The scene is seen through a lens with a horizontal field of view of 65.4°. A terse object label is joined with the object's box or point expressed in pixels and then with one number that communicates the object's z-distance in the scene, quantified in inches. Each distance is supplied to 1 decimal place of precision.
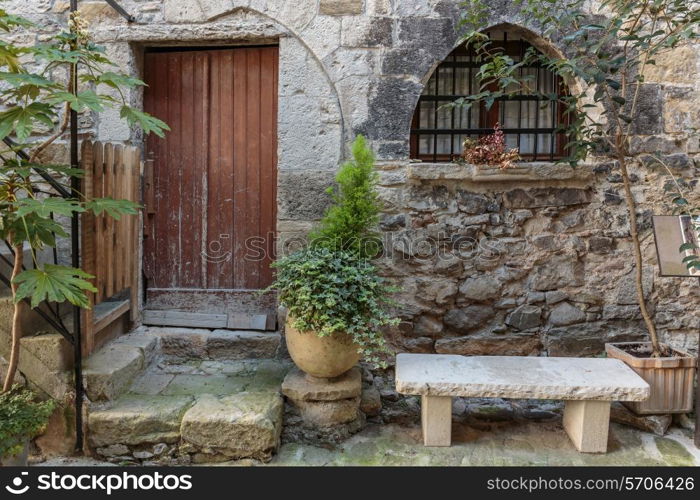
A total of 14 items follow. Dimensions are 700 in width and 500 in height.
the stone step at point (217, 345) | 140.8
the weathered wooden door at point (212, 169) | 145.0
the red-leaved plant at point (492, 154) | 134.6
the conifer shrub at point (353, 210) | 120.0
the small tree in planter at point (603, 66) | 114.8
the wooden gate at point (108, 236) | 111.5
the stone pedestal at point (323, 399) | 116.8
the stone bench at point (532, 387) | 109.4
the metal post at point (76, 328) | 104.0
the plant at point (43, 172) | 87.4
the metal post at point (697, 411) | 113.7
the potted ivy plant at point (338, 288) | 112.9
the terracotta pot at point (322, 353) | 114.8
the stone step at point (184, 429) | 107.2
